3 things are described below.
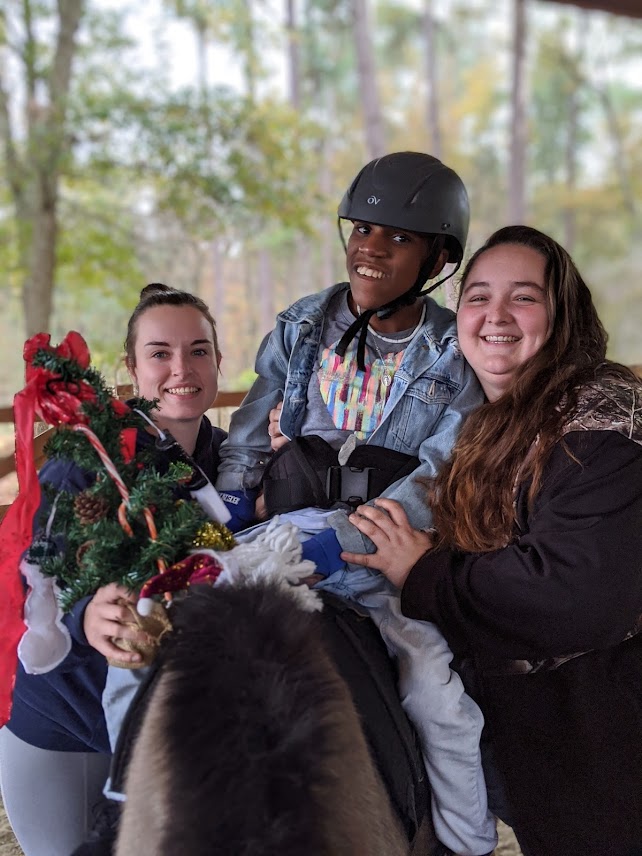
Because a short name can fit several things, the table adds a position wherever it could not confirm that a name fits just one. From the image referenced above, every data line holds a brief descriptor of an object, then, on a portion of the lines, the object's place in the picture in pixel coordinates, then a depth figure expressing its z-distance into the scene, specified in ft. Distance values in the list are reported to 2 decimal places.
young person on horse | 6.21
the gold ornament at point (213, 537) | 4.64
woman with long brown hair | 5.36
